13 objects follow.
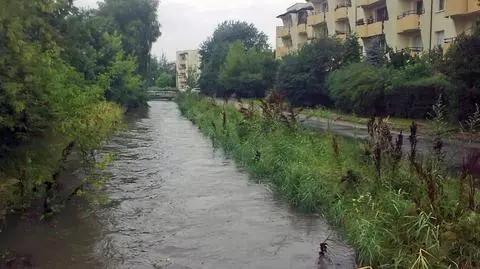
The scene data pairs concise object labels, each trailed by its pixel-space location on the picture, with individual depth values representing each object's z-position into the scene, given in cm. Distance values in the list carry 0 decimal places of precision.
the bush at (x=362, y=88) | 2920
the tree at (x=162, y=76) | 11599
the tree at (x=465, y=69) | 2022
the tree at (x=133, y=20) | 5256
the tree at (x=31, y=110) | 688
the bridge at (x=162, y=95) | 8400
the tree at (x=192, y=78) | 6382
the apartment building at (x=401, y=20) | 3042
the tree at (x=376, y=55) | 3482
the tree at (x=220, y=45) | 6662
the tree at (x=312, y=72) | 3912
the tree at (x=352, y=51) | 3892
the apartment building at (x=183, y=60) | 12253
